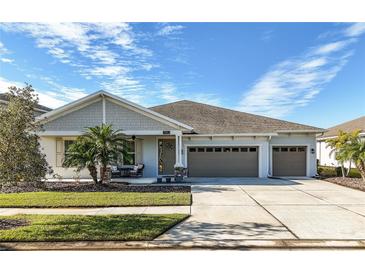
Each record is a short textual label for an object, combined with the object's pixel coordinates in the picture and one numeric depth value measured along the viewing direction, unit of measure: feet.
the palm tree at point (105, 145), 43.68
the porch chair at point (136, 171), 55.72
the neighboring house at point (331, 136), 87.63
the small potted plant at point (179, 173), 51.83
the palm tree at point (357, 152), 48.78
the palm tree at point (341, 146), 50.97
